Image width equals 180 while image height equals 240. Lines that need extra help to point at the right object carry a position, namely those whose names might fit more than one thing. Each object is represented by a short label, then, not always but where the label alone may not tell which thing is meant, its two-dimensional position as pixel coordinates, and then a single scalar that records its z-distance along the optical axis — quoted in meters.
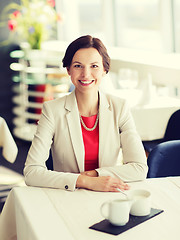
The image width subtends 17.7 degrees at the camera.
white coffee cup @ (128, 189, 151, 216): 1.62
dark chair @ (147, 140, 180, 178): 2.27
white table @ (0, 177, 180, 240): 1.54
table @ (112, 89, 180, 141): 3.06
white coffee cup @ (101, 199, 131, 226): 1.55
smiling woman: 2.12
